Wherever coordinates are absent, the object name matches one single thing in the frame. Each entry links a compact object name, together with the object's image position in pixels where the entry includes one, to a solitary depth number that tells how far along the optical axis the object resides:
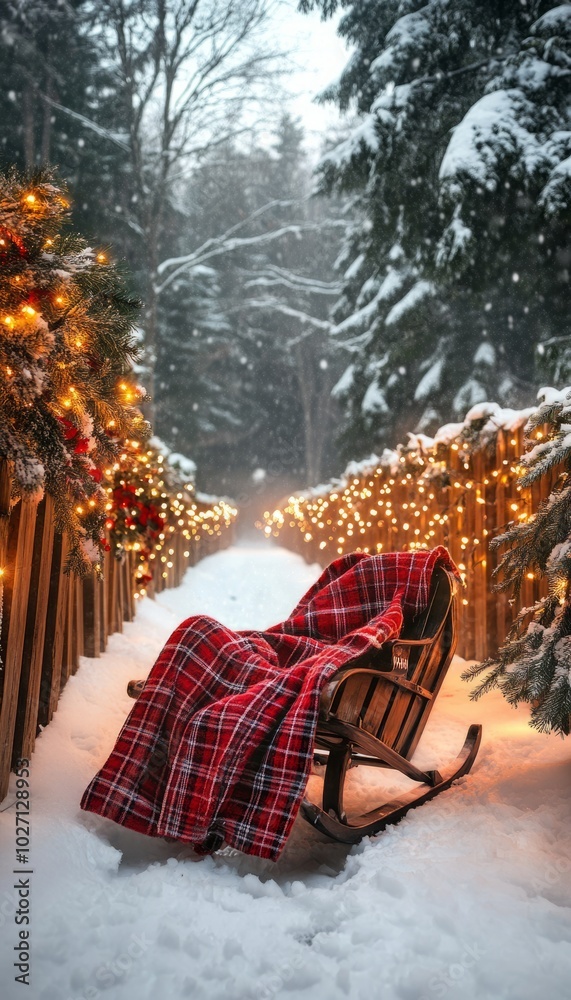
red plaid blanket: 2.42
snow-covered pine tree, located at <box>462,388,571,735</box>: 2.55
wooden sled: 2.54
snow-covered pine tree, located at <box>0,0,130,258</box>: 12.33
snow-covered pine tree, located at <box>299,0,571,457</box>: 6.85
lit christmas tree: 2.30
